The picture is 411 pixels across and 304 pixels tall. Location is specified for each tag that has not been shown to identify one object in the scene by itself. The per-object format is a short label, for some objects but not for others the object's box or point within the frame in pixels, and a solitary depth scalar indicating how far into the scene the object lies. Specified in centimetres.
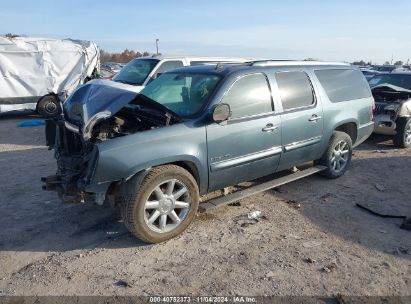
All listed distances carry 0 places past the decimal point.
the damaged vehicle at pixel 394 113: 809
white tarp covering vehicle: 1209
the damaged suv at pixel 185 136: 380
